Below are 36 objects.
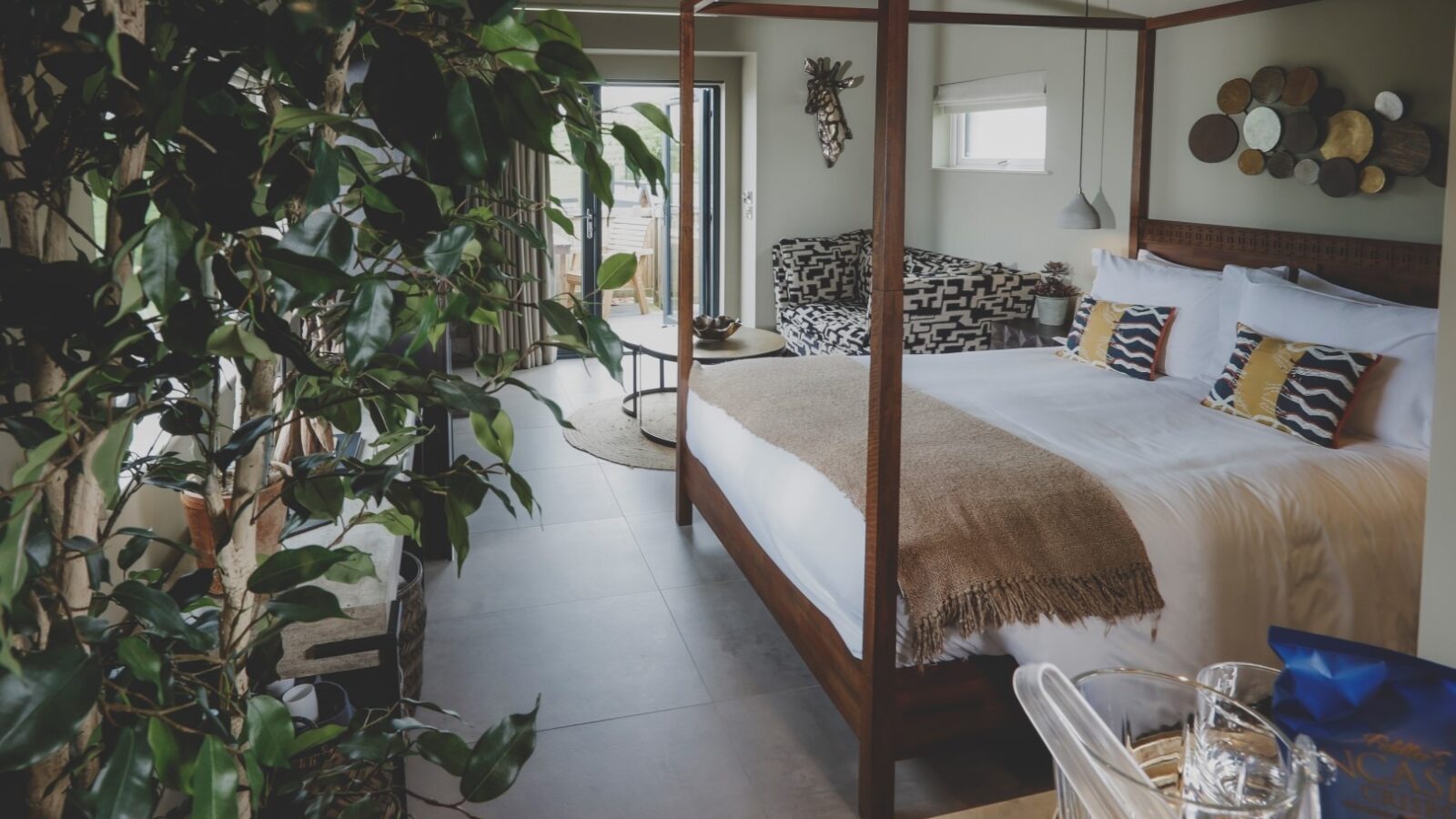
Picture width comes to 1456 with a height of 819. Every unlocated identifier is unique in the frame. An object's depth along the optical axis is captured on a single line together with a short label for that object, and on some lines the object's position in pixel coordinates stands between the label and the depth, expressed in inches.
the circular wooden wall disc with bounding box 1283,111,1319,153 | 151.1
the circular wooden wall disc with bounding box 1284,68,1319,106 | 150.4
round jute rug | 209.5
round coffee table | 215.0
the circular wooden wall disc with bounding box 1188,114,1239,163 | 168.7
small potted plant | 209.5
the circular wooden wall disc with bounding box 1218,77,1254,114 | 164.2
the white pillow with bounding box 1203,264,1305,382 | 145.4
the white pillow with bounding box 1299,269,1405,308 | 138.1
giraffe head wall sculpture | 291.1
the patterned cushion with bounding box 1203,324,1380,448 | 117.7
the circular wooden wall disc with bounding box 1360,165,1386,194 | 141.2
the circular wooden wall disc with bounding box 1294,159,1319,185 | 152.6
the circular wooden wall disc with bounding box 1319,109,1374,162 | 143.3
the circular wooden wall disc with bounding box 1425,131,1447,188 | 133.0
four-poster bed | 83.6
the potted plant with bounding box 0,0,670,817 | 28.1
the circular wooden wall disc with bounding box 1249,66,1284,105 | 157.2
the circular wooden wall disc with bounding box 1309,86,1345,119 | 148.1
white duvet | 96.4
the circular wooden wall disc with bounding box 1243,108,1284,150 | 158.4
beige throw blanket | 91.0
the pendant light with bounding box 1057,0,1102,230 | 184.5
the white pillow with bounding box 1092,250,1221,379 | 150.8
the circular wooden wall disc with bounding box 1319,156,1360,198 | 144.9
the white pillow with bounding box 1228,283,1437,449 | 116.0
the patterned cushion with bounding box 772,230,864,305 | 290.2
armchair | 228.7
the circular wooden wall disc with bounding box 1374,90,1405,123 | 138.2
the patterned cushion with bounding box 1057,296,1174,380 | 154.1
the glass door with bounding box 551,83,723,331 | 305.1
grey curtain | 282.7
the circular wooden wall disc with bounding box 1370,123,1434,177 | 135.6
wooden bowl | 220.5
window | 238.8
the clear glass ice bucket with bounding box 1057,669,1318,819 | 30.8
